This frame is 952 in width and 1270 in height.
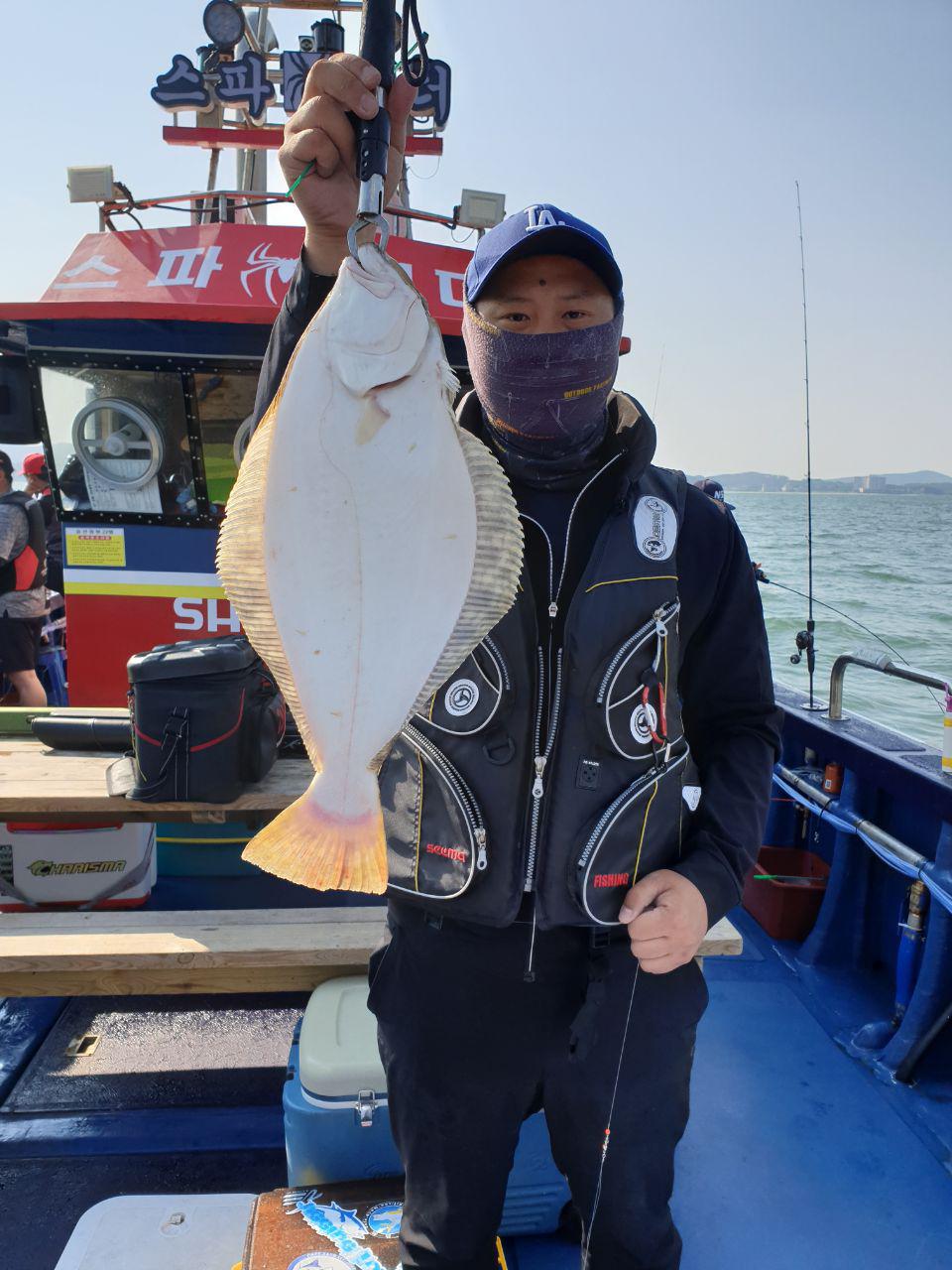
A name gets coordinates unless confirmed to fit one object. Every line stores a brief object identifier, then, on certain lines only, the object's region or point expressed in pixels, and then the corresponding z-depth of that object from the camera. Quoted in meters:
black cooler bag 3.16
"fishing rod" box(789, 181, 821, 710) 4.94
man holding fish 1.57
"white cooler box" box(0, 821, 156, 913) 4.03
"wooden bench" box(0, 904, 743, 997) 2.71
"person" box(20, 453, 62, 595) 8.54
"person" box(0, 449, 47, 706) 6.21
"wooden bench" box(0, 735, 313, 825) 3.22
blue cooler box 2.28
